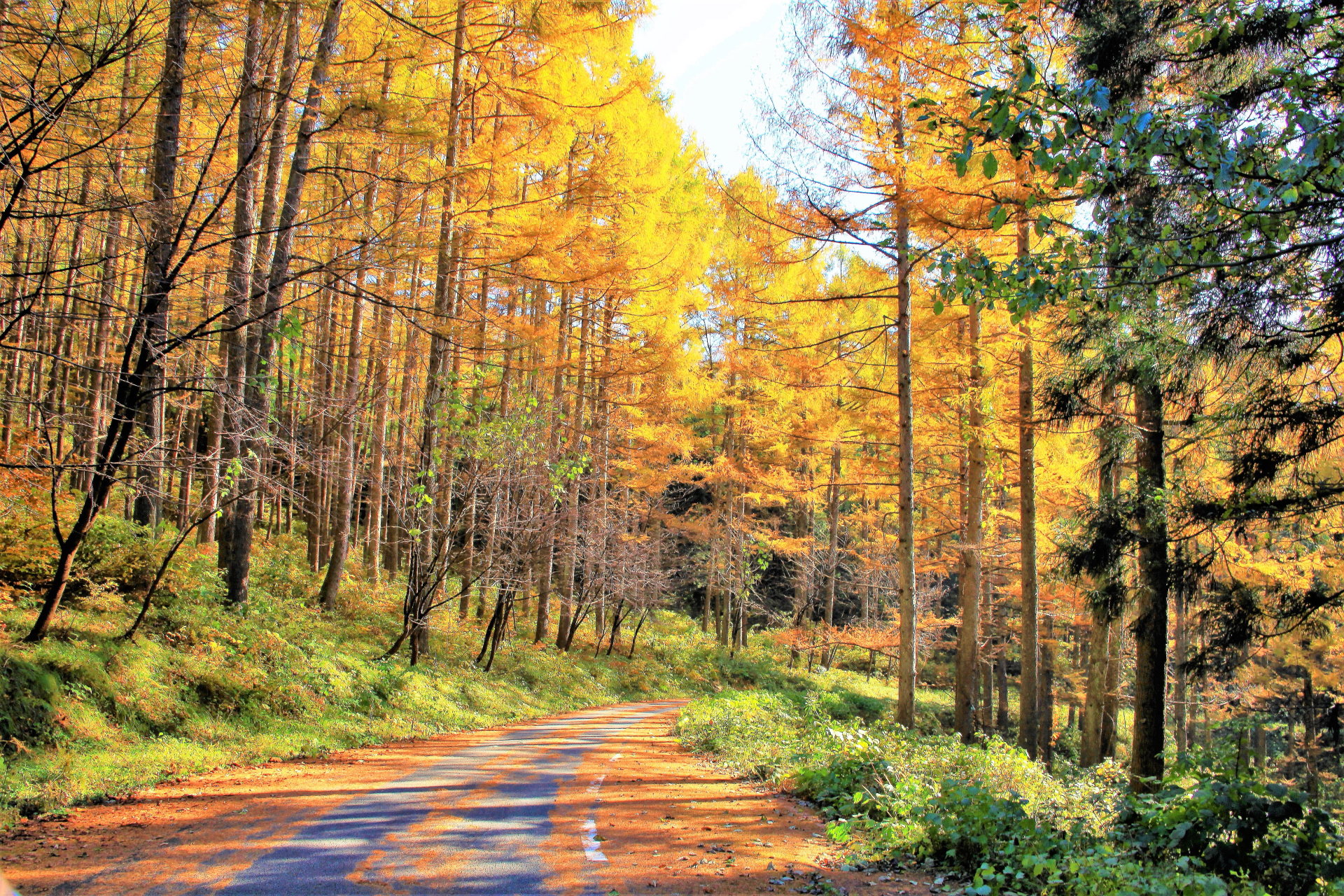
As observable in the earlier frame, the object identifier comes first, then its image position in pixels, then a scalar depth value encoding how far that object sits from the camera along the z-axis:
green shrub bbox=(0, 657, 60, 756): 6.54
